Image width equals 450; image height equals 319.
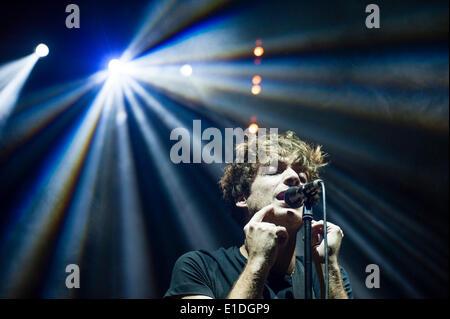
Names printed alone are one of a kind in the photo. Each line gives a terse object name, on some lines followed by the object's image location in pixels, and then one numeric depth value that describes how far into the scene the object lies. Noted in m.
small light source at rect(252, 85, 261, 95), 3.38
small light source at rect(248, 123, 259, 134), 3.33
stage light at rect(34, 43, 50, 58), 3.16
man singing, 1.96
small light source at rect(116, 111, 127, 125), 3.30
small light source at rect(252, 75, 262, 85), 3.40
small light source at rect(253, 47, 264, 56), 3.38
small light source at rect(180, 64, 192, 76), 3.34
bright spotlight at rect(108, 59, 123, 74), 3.25
